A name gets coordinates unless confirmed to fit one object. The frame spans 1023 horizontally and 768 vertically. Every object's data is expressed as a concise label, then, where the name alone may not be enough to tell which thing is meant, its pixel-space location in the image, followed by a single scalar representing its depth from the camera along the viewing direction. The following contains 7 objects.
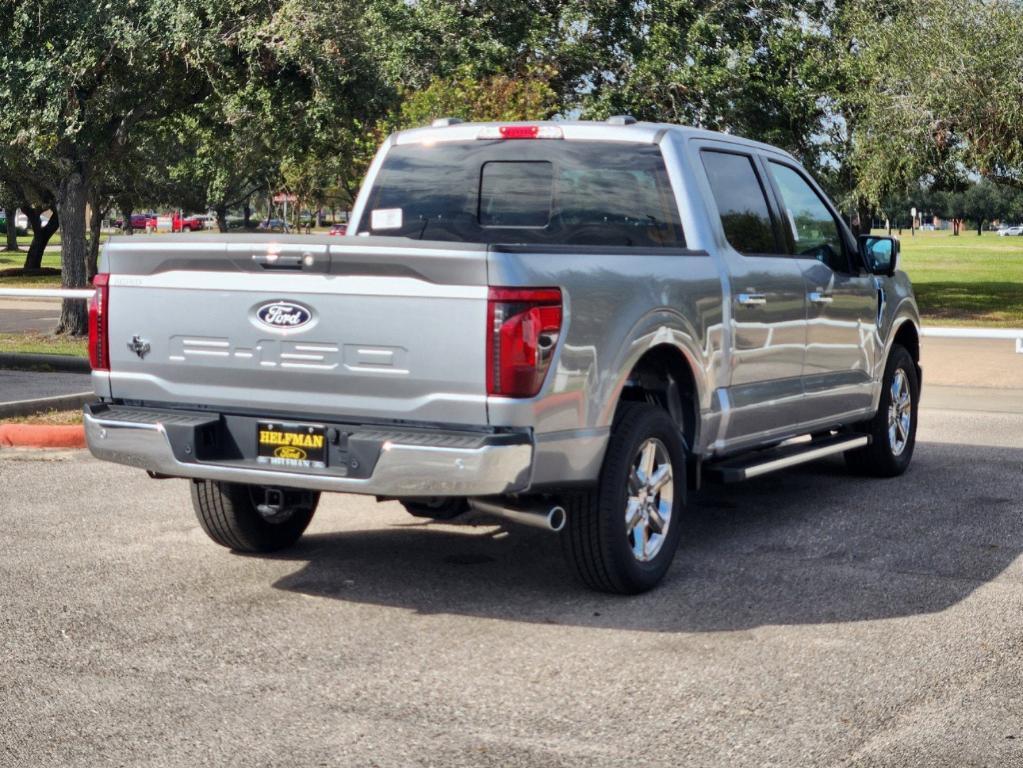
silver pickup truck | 5.53
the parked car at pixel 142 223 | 116.16
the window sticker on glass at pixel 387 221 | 7.68
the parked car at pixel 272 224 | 114.32
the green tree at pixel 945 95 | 24.20
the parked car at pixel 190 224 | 94.47
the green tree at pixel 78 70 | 18.45
